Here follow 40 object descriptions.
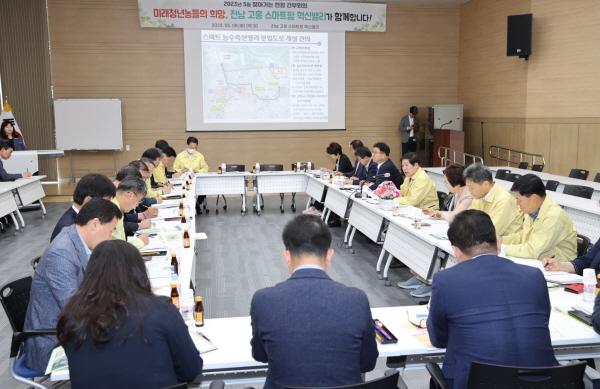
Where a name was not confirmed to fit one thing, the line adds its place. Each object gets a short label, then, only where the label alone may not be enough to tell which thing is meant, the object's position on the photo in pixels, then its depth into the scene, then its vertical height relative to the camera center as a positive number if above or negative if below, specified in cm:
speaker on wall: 996 +162
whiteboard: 1146 +2
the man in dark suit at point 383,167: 755 -62
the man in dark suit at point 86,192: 347 -44
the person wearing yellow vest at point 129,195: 419 -54
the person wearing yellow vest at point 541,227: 372 -72
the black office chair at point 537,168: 911 -76
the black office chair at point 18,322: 252 -96
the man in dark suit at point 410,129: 1259 -13
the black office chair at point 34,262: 334 -84
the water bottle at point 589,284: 294 -87
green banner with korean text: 1158 +237
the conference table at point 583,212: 559 -95
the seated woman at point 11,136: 1070 -21
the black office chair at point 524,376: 184 -86
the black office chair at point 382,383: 166 -82
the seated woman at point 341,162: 923 -65
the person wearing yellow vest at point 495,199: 443 -63
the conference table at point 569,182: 684 -80
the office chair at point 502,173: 856 -81
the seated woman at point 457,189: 504 -62
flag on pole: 1106 +18
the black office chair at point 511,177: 813 -81
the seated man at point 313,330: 179 -69
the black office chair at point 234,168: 1023 -82
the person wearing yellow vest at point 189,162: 995 -69
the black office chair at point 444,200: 647 -97
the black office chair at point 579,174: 799 -76
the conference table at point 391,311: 238 -99
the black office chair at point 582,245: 381 -86
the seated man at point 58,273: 260 -72
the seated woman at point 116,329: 175 -66
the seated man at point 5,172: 842 -70
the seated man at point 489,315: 201 -72
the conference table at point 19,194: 758 -104
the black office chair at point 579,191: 648 -82
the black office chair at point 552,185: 714 -83
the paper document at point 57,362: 224 -100
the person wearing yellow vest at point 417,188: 625 -74
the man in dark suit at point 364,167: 798 -65
